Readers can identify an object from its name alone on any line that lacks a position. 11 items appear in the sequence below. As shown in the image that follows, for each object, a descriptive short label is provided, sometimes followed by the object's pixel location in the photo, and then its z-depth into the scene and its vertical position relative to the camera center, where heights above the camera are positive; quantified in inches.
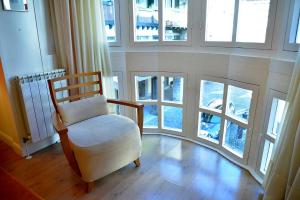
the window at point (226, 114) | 78.1 -28.0
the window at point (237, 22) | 67.8 +7.8
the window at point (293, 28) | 58.4 +4.1
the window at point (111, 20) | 92.8 +11.8
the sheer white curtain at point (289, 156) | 43.8 -25.4
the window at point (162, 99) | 97.4 -25.8
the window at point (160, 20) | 87.3 +10.7
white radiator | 81.6 -22.8
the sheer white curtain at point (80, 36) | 86.4 +4.4
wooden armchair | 65.3 -28.9
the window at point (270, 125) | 65.9 -26.6
